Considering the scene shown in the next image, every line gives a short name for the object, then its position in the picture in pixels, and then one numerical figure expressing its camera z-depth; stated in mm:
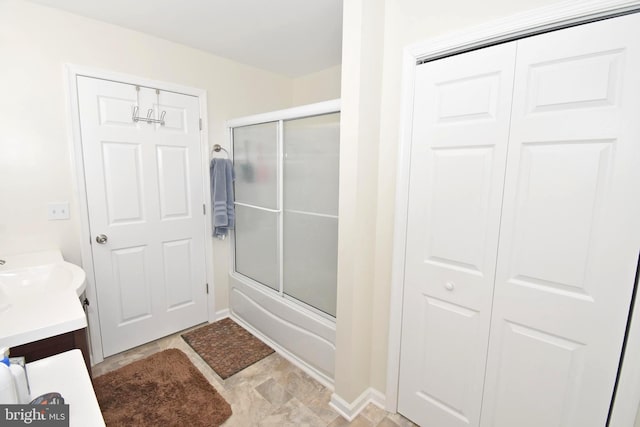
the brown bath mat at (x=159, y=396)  1714
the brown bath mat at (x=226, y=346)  2205
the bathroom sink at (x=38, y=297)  1009
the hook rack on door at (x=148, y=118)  2213
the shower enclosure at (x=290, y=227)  1964
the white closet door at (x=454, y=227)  1313
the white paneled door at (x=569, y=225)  1042
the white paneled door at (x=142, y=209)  2123
